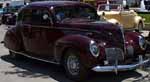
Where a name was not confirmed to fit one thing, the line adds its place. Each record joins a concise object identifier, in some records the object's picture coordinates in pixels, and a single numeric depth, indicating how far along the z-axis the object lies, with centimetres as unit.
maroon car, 552
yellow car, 1425
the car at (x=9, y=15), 1954
